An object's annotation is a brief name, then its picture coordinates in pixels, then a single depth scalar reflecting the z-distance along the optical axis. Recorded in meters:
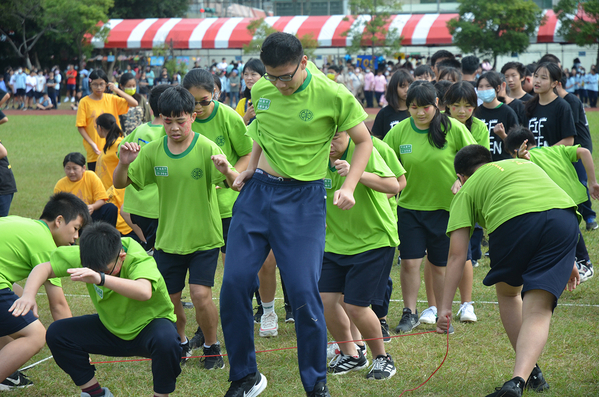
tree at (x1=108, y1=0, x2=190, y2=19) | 47.41
